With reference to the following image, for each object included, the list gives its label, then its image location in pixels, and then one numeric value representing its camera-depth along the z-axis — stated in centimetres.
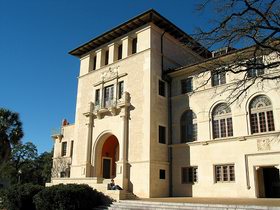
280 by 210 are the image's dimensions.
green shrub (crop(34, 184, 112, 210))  1673
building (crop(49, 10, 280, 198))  1919
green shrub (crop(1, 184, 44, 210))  1925
